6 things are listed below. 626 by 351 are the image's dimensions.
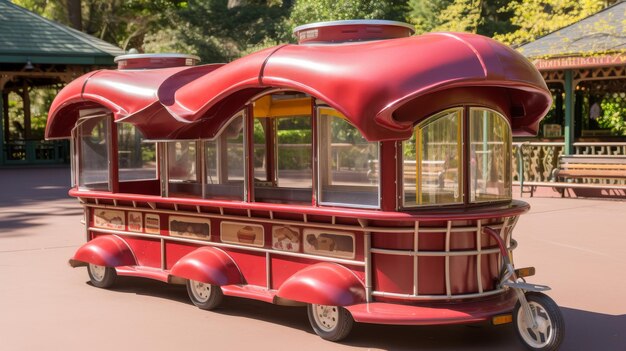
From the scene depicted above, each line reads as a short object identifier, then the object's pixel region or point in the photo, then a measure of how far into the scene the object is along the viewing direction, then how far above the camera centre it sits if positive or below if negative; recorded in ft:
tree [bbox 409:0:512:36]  107.96 +18.22
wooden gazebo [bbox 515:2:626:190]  59.31 +5.72
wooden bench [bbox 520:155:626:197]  58.49 -1.99
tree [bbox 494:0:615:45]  70.18 +11.42
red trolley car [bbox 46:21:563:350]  20.18 -0.84
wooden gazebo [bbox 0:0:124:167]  93.81 +10.78
